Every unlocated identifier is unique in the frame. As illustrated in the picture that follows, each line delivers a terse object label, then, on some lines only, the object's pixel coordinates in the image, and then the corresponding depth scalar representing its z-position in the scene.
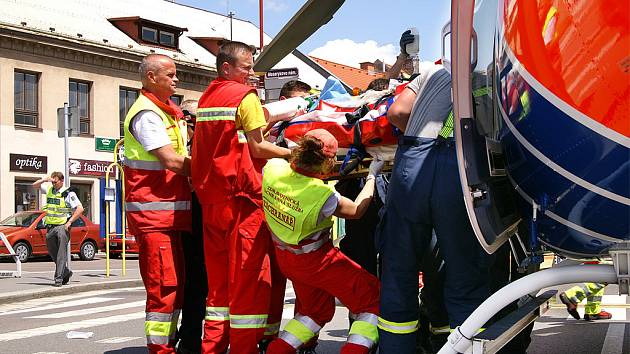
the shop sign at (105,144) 19.03
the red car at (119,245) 24.77
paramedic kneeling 4.69
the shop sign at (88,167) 33.84
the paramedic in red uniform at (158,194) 5.25
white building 31.25
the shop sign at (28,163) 31.33
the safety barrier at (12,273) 16.02
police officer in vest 13.94
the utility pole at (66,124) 16.56
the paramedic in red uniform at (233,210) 4.94
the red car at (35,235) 23.22
